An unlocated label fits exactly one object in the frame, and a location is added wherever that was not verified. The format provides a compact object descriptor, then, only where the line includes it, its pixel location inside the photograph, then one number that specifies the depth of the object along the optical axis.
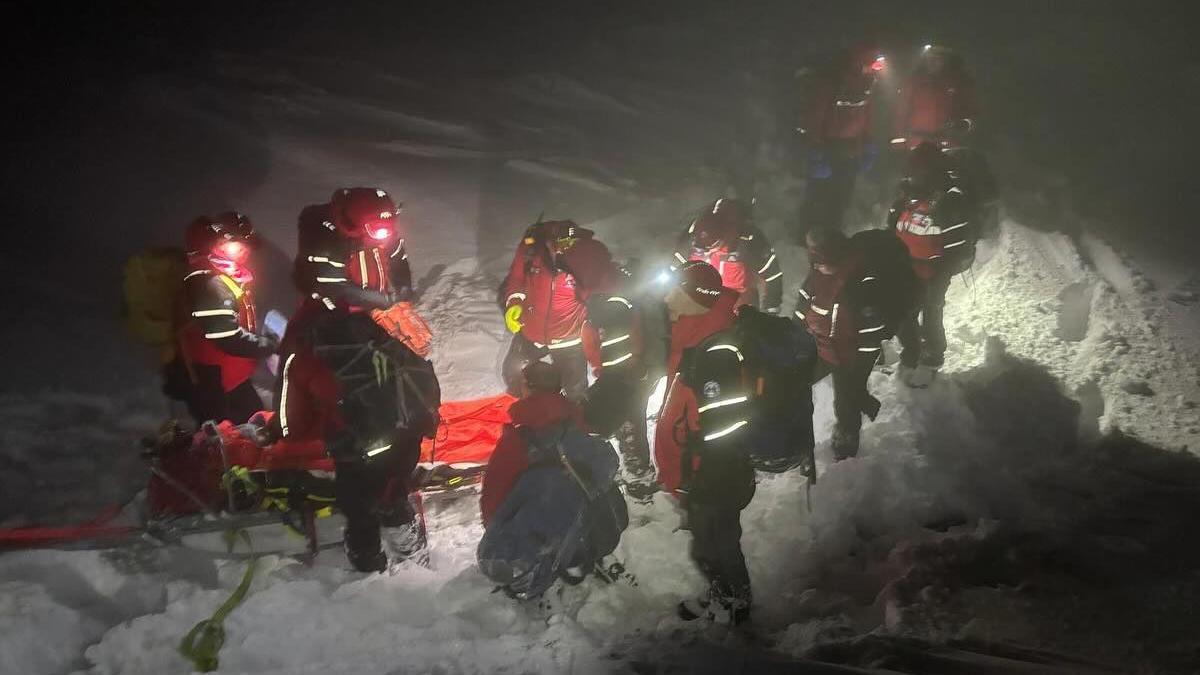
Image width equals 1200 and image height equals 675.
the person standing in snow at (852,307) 4.82
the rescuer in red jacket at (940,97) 7.90
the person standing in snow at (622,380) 4.70
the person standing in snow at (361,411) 3.59
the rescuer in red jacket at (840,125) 7.67
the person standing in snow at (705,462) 3.65
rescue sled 3.92
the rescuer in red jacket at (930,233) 5.95
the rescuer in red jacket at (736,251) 5.53
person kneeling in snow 3.51
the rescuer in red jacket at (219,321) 4.61
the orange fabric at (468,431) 4.91
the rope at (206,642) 3.21
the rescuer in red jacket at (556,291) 4.98
